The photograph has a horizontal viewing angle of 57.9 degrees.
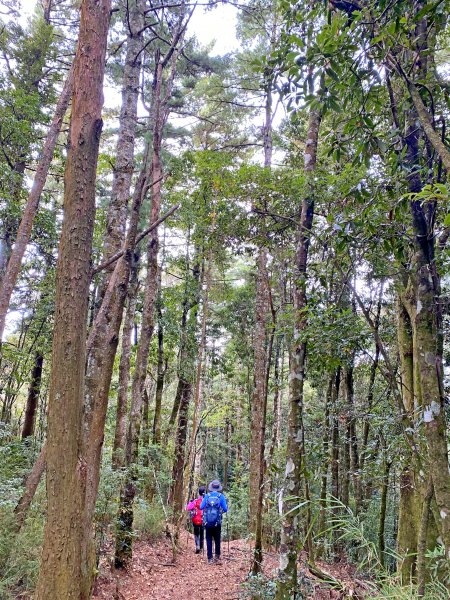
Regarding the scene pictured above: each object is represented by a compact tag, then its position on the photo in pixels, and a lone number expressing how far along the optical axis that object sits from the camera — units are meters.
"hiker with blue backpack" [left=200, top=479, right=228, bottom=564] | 8.91
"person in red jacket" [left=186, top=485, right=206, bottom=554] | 10.04
